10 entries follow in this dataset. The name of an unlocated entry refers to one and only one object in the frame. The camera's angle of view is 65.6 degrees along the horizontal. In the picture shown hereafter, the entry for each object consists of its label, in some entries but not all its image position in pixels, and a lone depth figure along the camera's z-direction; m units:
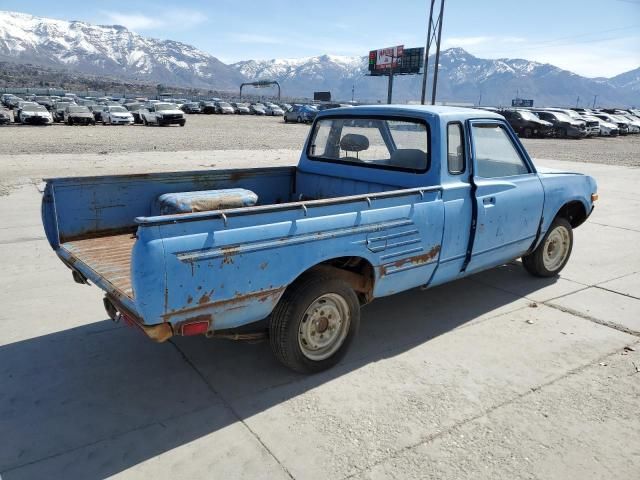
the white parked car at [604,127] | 33.97
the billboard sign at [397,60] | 65.12
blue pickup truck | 2.83
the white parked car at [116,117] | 32.06
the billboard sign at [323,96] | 93.62
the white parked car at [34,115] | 29.79
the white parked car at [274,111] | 60.81
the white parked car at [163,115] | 32.52
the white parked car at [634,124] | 37.56
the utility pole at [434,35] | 26.89
